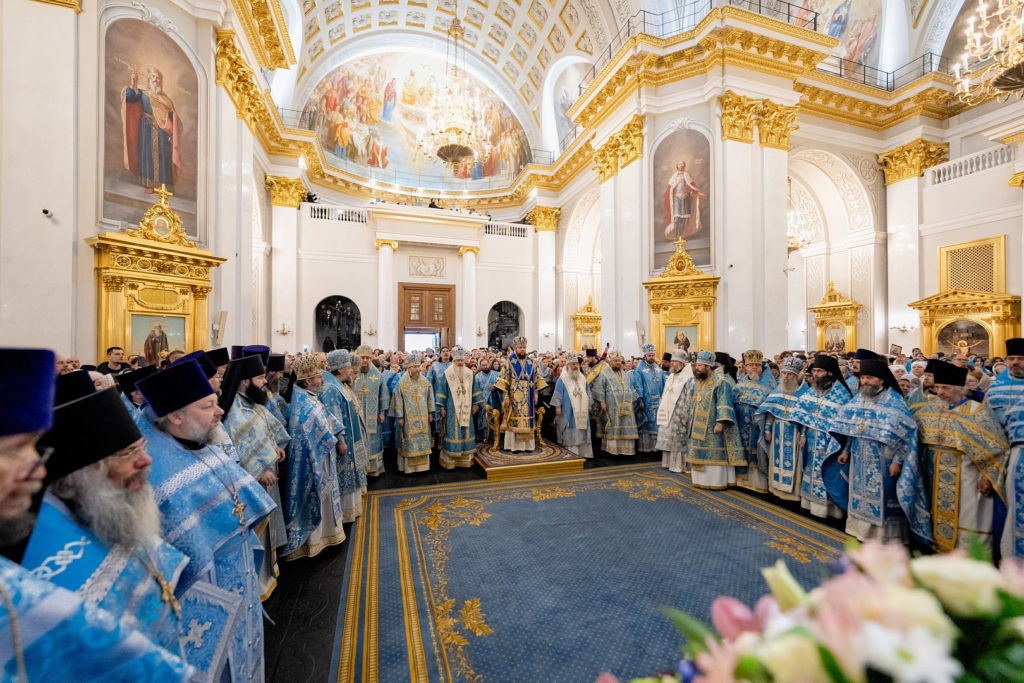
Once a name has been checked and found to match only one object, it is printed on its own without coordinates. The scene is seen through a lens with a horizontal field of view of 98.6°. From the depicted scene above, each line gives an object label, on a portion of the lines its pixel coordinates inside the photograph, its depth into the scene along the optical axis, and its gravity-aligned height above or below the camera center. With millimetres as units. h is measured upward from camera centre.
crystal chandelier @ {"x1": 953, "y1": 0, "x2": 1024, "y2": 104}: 7359 +5204
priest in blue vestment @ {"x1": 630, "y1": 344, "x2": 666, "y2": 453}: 8312 -1086
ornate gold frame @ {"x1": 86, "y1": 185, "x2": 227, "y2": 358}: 7250 +1186
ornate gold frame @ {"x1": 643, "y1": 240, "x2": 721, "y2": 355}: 11523 +1204
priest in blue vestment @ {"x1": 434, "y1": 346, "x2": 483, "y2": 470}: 7090 -1126
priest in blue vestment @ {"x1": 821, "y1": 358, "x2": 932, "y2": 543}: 4051 -1146
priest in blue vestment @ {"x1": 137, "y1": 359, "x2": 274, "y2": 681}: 1889 -693
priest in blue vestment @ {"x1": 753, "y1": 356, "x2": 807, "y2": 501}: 5348 -1129
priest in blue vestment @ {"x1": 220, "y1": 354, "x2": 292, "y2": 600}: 3072 -679
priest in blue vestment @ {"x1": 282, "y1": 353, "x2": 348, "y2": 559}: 3992 -1152
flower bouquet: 491 -348
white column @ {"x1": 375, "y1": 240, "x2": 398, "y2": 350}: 17156 +1903
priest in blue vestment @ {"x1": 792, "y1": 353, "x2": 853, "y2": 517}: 4777 -847
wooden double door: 17875 +1302
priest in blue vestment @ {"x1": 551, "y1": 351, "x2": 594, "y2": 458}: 7641 -1123
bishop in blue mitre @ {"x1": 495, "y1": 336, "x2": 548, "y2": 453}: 7367 -858
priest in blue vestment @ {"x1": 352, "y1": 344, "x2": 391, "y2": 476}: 6535 -903
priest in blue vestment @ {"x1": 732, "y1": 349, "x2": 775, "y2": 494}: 5961 -955
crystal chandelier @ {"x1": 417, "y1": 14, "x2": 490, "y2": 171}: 15695 +7707
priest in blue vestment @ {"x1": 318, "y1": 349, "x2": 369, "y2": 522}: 4820 -1001
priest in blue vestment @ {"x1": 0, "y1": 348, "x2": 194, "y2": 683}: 977 -608
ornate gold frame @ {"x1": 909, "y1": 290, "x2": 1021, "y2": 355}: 11586 +873
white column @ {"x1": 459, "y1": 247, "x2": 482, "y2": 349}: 18297 +2019
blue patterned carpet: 2875 -2001
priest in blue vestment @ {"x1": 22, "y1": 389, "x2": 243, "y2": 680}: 1257 -559
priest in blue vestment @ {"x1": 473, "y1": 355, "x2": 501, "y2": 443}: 8000 -777
